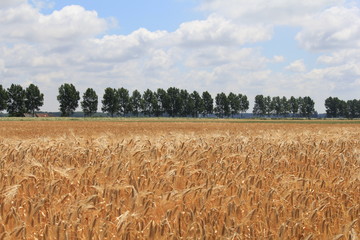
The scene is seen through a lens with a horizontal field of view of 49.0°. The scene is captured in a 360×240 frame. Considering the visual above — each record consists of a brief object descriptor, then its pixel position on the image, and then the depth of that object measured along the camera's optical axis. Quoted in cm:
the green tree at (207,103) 17012
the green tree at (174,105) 15438
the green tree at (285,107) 19562
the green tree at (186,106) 15588
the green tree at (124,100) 14991
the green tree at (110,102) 14225
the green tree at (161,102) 15385
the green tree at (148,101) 15562
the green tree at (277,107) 19488
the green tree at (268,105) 19488
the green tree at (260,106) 19712
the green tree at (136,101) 15375
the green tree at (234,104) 17412
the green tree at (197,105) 16121
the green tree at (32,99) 12962
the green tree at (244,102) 18535
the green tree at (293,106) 19750
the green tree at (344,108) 19838
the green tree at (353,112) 19950
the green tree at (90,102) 13910
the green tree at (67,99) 13312
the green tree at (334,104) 19950
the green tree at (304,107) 19950
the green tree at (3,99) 12148
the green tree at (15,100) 12562
